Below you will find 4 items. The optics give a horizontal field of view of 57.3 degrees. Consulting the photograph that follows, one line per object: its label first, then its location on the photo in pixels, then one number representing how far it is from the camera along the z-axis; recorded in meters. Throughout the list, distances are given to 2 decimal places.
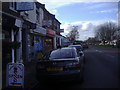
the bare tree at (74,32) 45.29
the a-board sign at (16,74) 3.47
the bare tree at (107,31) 57.14
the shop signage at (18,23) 7.31
